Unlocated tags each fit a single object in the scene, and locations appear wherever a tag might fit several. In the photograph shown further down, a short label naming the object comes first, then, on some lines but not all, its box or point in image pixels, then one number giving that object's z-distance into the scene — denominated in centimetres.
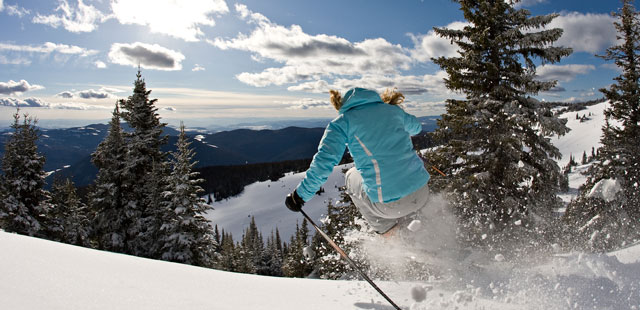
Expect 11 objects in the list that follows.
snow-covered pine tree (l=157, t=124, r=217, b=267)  1583
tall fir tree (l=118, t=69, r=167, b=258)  1636
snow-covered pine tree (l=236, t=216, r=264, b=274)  3690
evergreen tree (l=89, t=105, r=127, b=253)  1627
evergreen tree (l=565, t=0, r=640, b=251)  1474
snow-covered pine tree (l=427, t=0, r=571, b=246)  962
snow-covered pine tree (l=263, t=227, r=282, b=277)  4937
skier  343
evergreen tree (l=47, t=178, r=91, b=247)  1928
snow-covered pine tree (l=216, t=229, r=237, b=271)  3432
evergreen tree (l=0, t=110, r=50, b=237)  1656
